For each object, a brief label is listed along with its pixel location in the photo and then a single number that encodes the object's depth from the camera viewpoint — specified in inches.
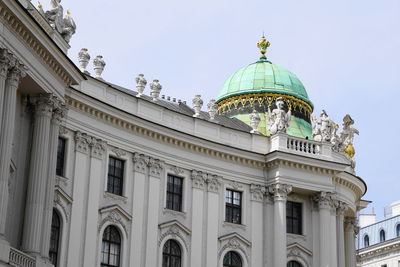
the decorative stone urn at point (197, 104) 1806.1
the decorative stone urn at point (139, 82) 1720.0
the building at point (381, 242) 2901.1
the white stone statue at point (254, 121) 1877.5
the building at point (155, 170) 1300.4
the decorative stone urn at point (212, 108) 1845.5
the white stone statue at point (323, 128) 1919.3
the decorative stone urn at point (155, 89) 1758.1
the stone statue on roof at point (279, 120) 1867.6
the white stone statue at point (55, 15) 1417.3
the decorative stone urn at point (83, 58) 1632.6
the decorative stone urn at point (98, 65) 1656.9
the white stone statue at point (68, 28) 1464.1
